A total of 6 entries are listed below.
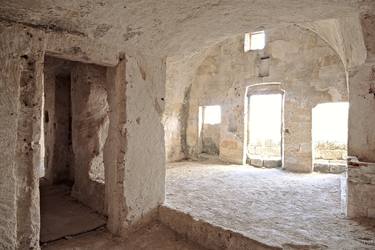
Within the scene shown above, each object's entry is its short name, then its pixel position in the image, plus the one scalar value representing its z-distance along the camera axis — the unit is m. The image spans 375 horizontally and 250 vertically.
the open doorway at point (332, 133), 7.68
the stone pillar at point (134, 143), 3.15
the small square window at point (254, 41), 7.41
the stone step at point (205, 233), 2.61
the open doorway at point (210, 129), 8.47
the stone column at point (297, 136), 6.47
